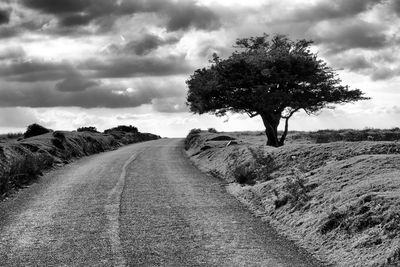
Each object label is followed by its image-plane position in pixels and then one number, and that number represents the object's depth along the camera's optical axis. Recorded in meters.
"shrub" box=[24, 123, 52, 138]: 48.25
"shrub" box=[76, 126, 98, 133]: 67.31
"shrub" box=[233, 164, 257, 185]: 19.05
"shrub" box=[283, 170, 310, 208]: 12.94
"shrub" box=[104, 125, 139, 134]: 82.52
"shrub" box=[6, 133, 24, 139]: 57.98
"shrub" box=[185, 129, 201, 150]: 45.59
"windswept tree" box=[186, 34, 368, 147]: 31.88
